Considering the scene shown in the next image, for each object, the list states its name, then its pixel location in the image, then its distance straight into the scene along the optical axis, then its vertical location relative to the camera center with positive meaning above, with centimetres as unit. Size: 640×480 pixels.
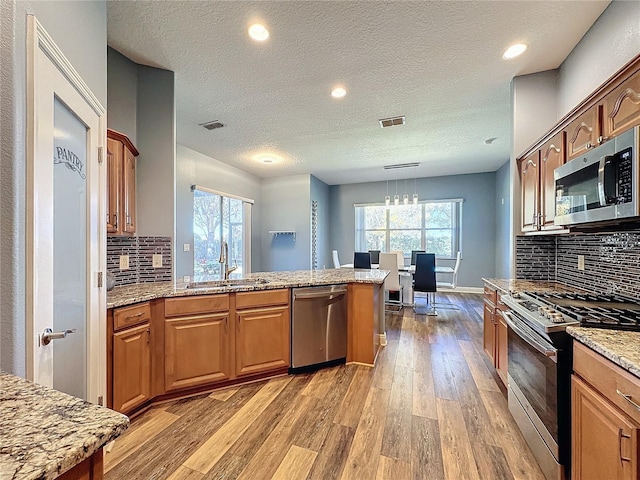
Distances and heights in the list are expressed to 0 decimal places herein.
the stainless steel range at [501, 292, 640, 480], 130 -63
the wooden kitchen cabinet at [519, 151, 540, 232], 237 +45
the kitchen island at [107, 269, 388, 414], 188 -76
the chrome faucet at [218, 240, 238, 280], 280 -21
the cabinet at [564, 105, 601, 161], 164 +68
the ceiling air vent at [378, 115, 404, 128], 360 +156
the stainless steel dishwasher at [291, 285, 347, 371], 263 -84
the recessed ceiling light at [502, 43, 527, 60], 225 +157
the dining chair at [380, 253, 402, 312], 491 -50
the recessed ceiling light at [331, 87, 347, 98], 293 +158
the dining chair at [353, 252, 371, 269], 536 -39
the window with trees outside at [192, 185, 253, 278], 485 +23
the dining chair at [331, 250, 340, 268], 665 -45
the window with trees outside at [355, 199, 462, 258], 695 +33
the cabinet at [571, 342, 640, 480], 93 -67
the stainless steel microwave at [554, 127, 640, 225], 126 +29
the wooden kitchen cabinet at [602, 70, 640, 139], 134 +68
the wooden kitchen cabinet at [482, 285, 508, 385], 222 -80
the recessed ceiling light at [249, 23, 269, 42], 207 +159
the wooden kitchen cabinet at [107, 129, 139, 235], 215 +46
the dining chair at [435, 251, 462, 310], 529 -91
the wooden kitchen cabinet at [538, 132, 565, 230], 204 +51
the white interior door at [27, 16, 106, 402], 106 +7
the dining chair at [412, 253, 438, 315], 479 -59
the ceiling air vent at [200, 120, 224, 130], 373 +157
